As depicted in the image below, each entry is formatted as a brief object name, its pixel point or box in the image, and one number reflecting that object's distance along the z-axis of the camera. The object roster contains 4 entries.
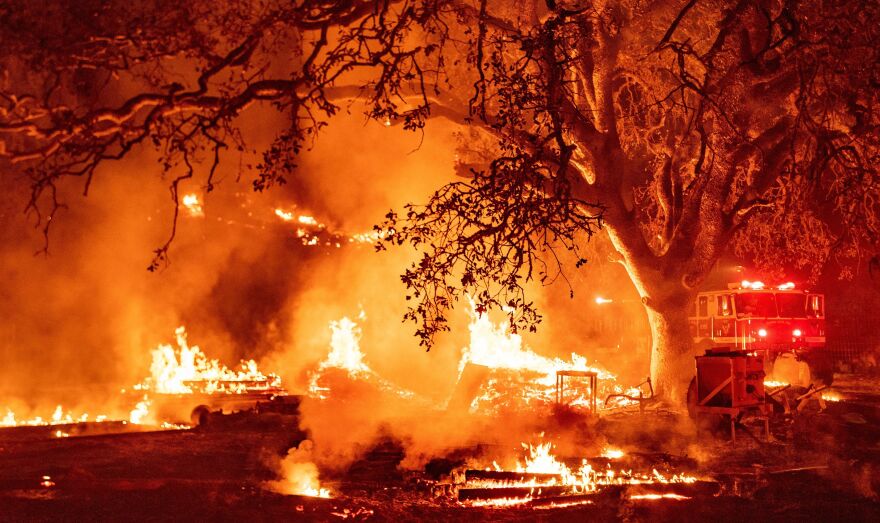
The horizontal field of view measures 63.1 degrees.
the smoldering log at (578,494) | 8.83
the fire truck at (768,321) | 17.95
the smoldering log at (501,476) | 9.52
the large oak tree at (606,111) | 6.73
